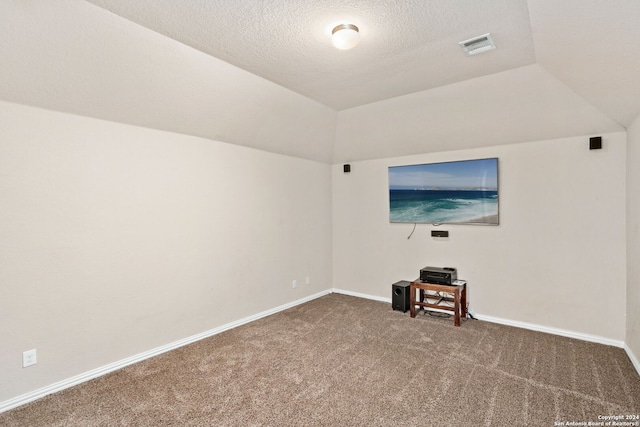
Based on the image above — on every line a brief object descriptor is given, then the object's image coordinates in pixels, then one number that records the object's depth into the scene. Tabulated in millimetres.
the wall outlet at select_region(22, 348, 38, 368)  2395
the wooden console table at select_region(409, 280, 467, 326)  3787
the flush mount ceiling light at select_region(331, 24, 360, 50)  2262
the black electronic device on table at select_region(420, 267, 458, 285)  3924
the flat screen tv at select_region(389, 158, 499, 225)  3975
